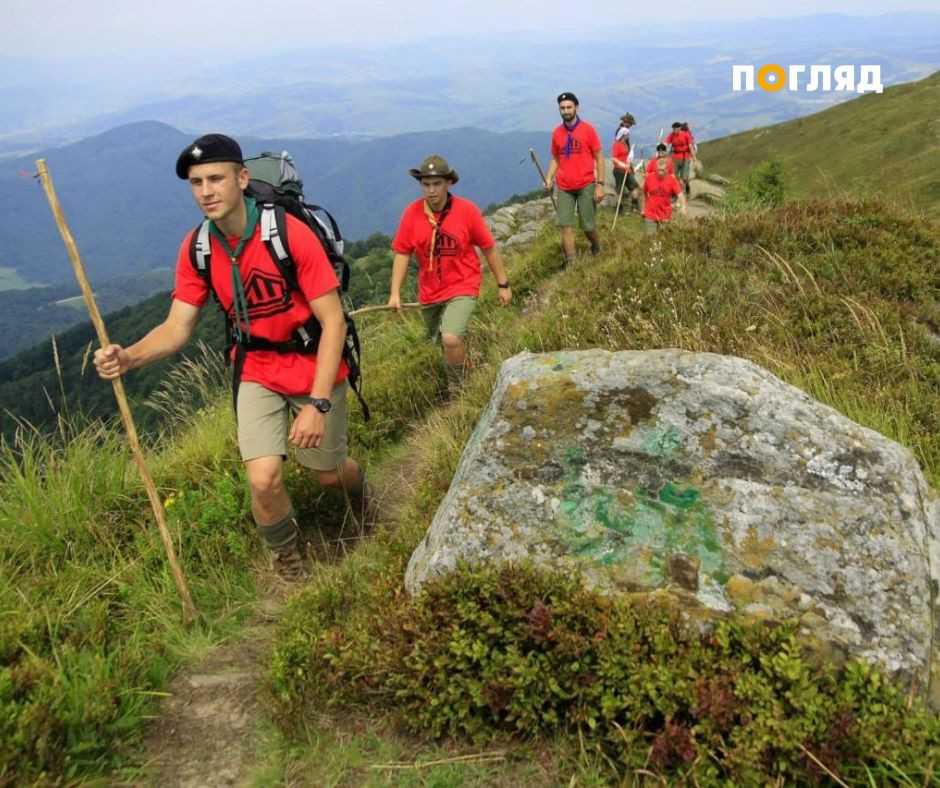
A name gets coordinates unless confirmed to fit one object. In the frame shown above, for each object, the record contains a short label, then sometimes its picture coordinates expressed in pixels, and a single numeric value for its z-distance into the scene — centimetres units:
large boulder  265
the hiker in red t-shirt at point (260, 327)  375
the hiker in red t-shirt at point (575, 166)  1067
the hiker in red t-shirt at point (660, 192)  1267
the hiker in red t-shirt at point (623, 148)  1798
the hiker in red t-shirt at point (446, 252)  700
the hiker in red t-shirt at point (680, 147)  2153
